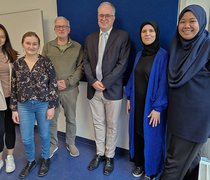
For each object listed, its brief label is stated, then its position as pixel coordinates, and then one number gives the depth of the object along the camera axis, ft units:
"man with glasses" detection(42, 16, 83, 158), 7.09
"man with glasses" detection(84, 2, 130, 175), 6.50
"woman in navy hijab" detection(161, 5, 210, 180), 4.62
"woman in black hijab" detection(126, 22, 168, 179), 5.76
